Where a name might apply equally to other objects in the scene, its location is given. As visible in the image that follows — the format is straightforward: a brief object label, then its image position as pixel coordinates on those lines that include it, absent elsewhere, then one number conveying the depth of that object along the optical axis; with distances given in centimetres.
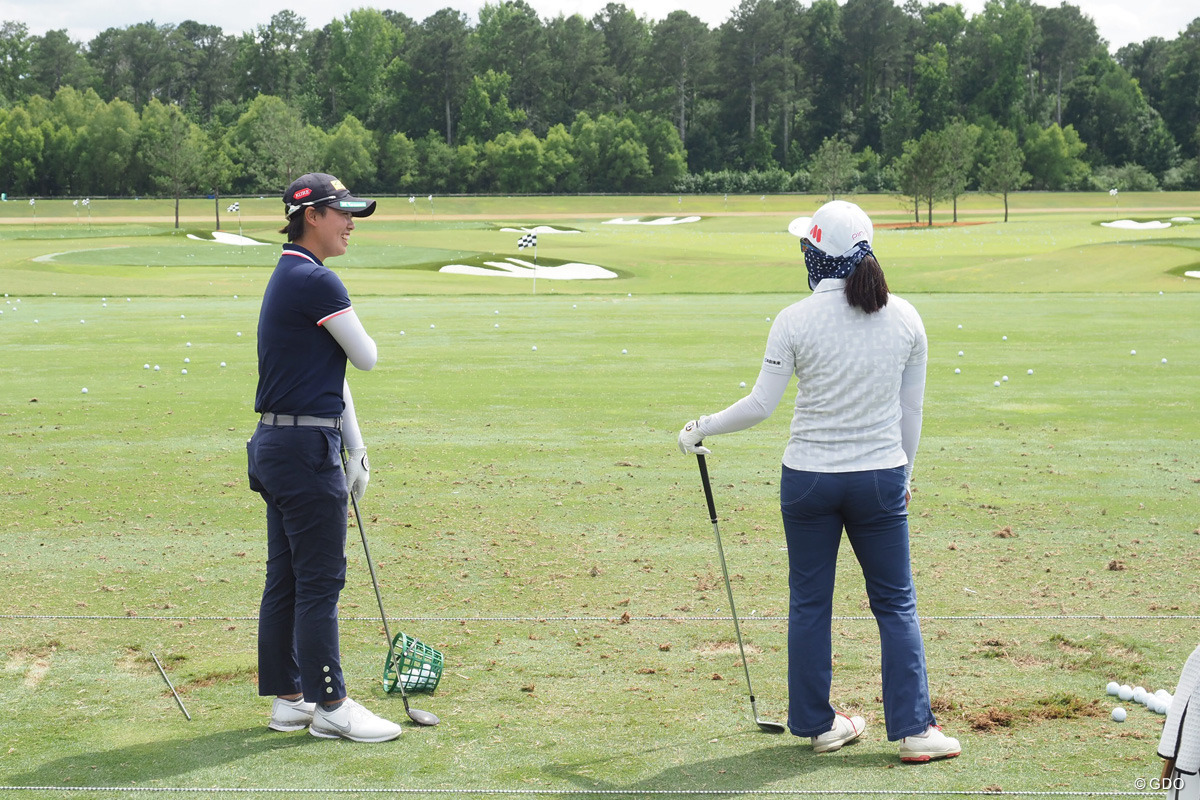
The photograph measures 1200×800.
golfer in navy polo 555
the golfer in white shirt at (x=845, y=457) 539
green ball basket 629
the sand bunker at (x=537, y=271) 4791
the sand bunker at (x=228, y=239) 7057
